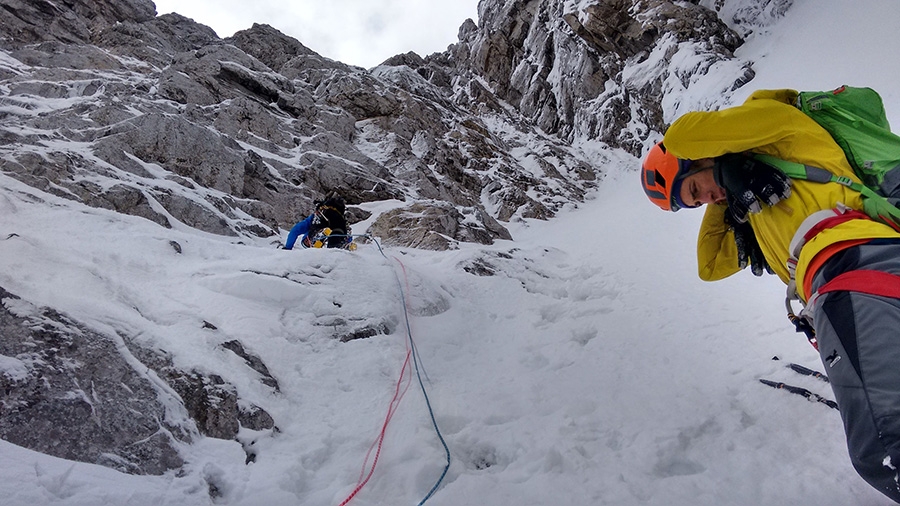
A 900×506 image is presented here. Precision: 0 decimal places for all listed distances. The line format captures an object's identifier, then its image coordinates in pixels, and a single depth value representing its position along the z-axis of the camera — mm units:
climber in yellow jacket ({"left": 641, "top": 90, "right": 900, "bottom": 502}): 1667
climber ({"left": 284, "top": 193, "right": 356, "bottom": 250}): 9562
